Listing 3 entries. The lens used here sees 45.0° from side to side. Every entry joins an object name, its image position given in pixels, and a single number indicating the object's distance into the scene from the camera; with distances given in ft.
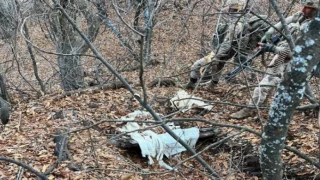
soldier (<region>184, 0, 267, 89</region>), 19.32
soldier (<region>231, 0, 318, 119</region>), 14.42
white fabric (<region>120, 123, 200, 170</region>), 16.24
